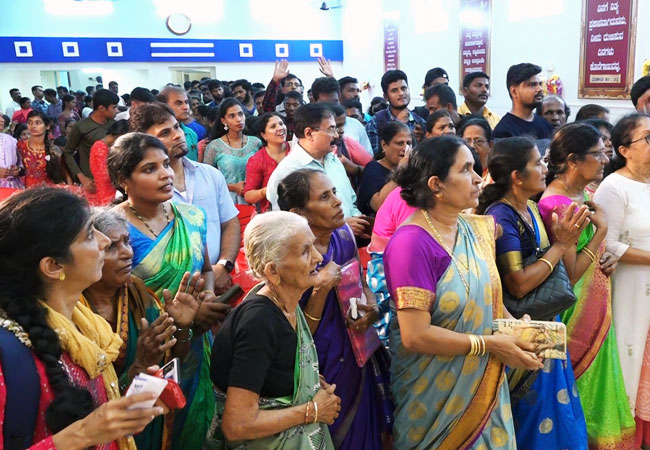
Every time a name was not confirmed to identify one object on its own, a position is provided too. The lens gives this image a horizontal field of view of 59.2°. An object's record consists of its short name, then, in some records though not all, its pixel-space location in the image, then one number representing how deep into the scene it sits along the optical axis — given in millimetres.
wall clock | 13125
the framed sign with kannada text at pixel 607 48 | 6738
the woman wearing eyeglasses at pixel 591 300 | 2252
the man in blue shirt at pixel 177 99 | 3922
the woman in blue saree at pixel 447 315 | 1729
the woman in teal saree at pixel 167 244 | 1921
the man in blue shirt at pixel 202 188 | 2414
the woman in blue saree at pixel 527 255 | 2008
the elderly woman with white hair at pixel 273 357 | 1429
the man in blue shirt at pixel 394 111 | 4352
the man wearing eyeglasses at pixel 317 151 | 2930
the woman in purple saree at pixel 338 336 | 1907
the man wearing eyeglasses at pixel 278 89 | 5191
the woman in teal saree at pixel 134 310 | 1599
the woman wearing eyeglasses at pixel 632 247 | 2403
